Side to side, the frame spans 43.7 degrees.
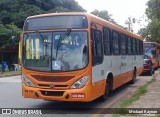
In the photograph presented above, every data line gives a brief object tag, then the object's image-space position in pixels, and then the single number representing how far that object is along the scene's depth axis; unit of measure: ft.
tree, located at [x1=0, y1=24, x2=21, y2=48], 71.50
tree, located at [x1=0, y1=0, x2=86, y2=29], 82.96
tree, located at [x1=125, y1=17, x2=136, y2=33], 133.53
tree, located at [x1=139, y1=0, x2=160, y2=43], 41.72
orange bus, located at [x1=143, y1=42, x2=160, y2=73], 59.31
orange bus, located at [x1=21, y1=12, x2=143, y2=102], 18.40
